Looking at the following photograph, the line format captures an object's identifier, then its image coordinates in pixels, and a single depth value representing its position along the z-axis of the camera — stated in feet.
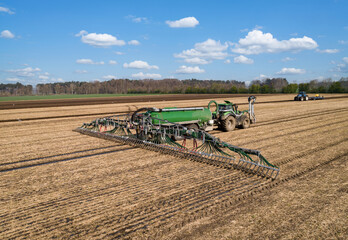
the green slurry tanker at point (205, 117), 42.13
